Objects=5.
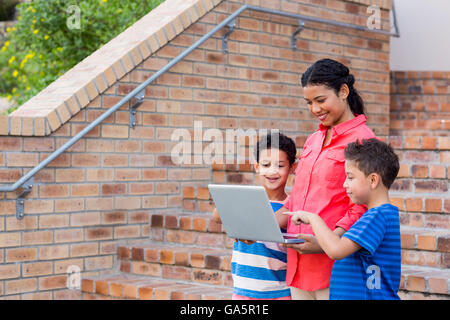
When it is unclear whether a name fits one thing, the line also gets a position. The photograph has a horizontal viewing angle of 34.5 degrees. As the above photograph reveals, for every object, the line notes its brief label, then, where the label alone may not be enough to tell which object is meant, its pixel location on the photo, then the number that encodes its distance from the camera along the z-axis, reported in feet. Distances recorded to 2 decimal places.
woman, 8.85
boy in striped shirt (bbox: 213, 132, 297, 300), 9.92
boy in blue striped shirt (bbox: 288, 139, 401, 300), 8.18
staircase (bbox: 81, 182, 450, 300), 13.61
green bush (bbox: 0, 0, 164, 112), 25.02
